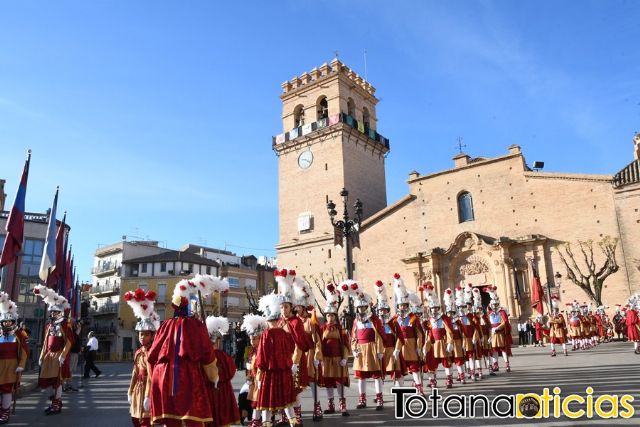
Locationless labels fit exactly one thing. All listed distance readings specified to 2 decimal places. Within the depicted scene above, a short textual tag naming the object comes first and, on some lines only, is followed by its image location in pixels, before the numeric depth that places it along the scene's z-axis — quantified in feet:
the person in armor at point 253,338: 26.67
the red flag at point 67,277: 78.43
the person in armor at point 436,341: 38.40
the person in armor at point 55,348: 35.12
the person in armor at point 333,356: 30.42
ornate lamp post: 49.61
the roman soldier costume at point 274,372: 23.72
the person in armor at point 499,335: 49.47
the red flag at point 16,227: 48.42
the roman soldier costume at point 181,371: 18.07
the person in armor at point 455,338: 40.63
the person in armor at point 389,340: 32.91
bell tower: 142.72
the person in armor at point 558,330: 64.13
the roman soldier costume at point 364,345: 31.50
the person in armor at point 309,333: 28.55
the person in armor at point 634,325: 60.80
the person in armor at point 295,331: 27.45
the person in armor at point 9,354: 31.63
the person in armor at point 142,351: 21.79
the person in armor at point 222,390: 19.77
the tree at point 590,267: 99.30
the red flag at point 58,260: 71.85
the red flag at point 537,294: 94.68
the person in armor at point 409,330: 35.01
